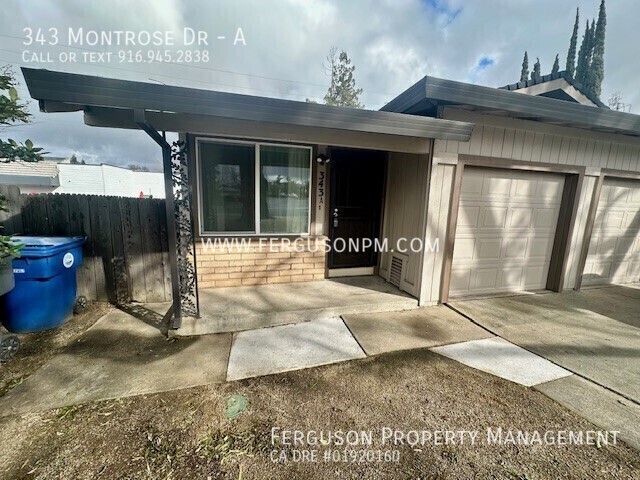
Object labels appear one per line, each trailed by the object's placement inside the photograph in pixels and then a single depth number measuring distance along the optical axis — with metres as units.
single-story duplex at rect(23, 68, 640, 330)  3.02
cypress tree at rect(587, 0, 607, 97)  16.38
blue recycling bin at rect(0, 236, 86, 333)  2.71
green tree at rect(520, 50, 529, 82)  19.40
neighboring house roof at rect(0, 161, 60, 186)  11.14
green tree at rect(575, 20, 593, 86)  16.94
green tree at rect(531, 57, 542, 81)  19.10
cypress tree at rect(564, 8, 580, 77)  17.84
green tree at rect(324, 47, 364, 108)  19.44
